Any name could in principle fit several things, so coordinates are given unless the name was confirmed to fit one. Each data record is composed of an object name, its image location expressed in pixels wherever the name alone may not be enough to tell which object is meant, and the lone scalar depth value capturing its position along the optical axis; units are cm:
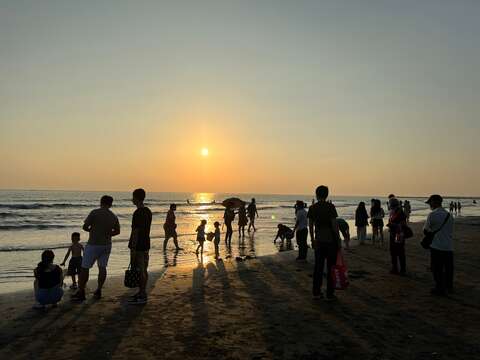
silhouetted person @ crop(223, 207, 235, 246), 1823
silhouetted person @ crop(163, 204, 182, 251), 1571
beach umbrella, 1975
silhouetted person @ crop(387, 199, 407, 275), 963
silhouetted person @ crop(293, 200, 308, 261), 1246
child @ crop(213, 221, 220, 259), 1482
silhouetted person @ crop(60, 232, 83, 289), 915
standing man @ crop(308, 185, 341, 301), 715
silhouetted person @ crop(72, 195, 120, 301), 723
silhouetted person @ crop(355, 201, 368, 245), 1695
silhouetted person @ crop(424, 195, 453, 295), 773
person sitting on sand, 669
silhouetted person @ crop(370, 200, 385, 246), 1611
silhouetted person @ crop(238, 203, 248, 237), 2177
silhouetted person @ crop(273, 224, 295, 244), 1802
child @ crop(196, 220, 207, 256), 1473
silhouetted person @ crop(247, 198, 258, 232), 2512
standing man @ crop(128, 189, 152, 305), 712
